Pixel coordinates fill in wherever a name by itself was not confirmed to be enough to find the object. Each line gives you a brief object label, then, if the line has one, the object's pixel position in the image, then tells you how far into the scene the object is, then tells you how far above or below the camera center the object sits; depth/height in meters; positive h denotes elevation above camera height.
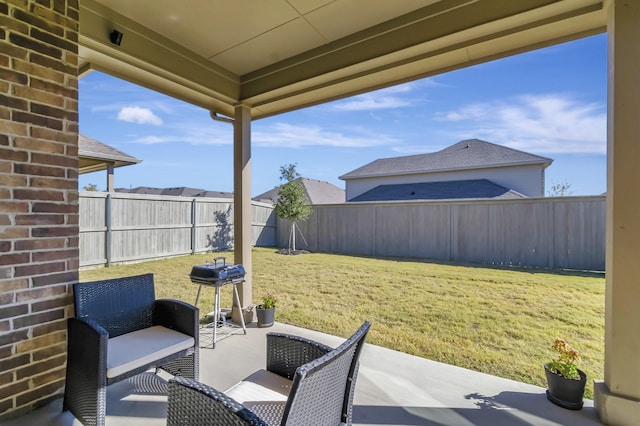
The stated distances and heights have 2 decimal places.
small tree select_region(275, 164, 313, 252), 11.05 +0.56
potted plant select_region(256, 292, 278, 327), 3.67 -1.18
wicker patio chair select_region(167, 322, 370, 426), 1.05 -0.72
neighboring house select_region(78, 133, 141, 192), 8.56 +1.64
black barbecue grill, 3.15 -0.66
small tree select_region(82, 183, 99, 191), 20.82 +1.87
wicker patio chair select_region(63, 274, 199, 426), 1.75 -0.89
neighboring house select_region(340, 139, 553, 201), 12.37 +1.86
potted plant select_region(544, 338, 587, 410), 2.12 -1.16
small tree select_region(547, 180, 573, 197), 12.69 +1.16
